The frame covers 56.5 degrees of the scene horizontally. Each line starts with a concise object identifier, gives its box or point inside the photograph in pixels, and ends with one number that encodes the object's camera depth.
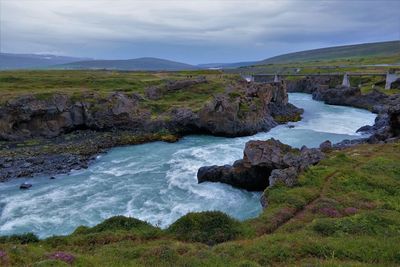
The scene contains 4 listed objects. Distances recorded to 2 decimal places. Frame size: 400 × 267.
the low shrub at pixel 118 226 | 22.39
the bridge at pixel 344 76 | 113.31
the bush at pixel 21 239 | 21.39
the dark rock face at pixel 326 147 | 42.96
